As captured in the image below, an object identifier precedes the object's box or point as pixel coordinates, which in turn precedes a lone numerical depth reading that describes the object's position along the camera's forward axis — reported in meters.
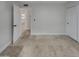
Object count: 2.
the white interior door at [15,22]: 2.59
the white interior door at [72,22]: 3.00
